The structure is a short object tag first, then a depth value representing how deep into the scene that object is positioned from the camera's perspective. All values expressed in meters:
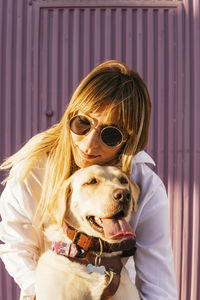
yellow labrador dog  1.42
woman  1.58
